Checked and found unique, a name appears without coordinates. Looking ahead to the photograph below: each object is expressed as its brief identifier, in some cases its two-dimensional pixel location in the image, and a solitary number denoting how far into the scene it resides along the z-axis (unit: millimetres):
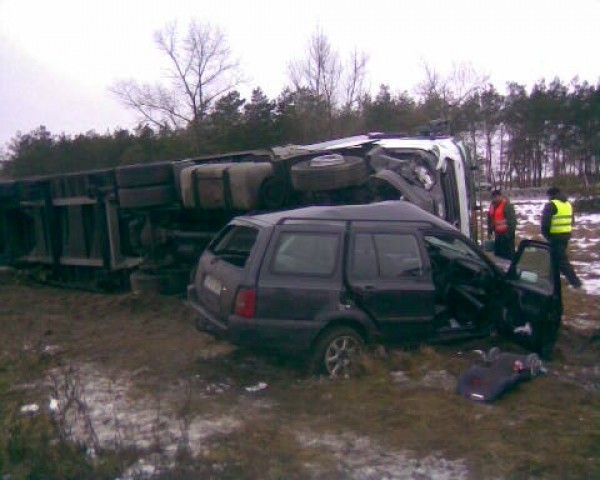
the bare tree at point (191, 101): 47281
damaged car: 6528
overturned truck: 9516
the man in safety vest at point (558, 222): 11664
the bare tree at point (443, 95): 46600
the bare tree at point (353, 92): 46338
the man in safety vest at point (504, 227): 12594
